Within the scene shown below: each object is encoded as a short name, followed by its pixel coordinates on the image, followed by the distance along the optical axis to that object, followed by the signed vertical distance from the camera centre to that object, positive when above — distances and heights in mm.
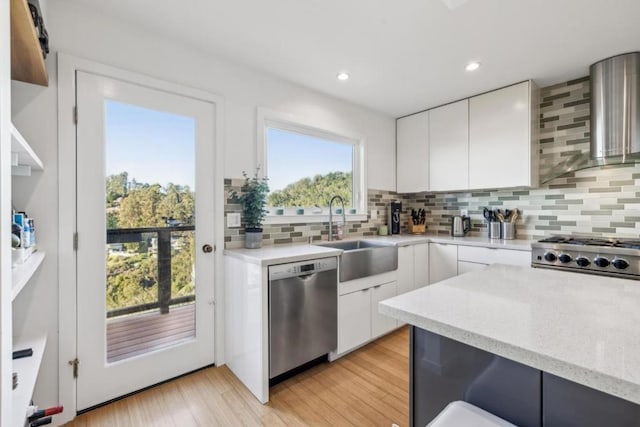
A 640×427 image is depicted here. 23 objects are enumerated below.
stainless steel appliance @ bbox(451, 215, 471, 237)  3242 -152
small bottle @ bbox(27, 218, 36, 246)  1476 -73
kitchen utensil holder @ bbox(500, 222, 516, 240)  2955 -186
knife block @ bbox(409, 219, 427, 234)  3668 -194
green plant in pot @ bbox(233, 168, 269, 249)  2270 +60
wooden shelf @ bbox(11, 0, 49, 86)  993 +720
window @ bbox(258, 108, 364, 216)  2690 +485
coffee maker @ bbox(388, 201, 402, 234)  3564 -73
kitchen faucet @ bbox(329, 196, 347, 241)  2869 -64
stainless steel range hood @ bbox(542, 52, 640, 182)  2166 +777
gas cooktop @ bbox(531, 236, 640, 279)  1935 -321
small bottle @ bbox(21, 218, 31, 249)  1348 -92
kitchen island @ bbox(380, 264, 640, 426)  618 -309
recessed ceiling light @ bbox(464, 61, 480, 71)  2375 +1238
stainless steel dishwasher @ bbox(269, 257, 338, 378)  1876 -694
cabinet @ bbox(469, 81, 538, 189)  2658 +729
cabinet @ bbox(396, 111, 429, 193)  3467 +753
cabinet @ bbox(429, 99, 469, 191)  3102 +745
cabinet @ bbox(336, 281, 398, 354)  2297 -882
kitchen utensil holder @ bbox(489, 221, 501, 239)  2998 -186
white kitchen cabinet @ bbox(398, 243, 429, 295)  2830 -557
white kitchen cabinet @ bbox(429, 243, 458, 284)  2939 -512
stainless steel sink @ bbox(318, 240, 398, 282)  2281 -396
